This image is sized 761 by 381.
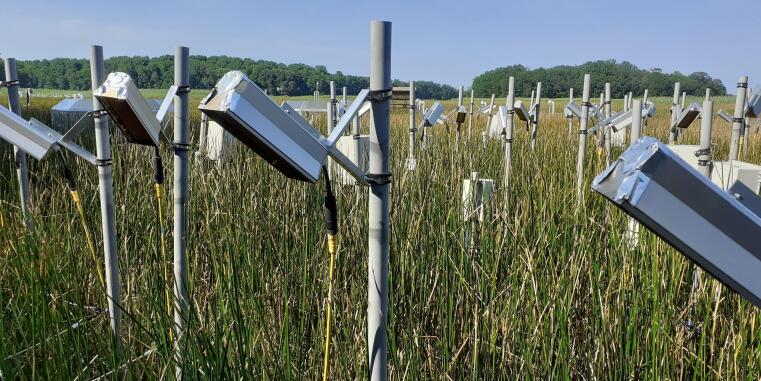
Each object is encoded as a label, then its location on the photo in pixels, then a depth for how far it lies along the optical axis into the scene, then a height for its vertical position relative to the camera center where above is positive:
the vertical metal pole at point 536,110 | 3.69 +0.03
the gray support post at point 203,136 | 2.81 -0.15
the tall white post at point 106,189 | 1.15 -0.17
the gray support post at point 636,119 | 1.93 -0.01
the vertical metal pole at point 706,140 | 1.52 -0.06
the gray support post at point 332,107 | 2.78 +0.02
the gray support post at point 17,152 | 1.87 -0.16
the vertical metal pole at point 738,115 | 2.17 +0.02
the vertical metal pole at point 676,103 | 4.69 +0.12
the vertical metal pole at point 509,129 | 2.43 -0.07
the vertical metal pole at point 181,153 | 1.14 -0.09
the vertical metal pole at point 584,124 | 2.42 -0.04
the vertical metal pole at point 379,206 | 0.65 -0.11
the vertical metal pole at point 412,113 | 3.45 -0.01
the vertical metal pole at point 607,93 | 3.13 +0.13
